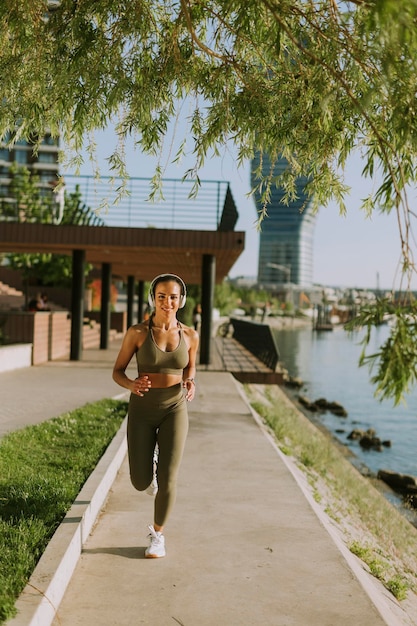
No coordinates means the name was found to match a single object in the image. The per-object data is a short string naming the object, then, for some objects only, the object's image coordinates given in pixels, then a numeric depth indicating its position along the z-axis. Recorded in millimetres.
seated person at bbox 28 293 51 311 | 23459
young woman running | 4625
